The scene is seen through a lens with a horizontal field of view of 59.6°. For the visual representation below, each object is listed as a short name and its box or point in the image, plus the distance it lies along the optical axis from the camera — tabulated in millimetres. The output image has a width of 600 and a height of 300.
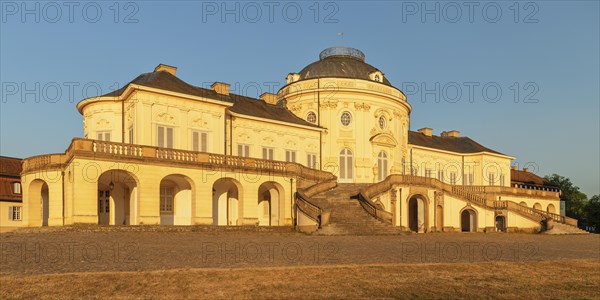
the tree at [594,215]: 63844
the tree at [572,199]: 67375
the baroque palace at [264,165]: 27203
